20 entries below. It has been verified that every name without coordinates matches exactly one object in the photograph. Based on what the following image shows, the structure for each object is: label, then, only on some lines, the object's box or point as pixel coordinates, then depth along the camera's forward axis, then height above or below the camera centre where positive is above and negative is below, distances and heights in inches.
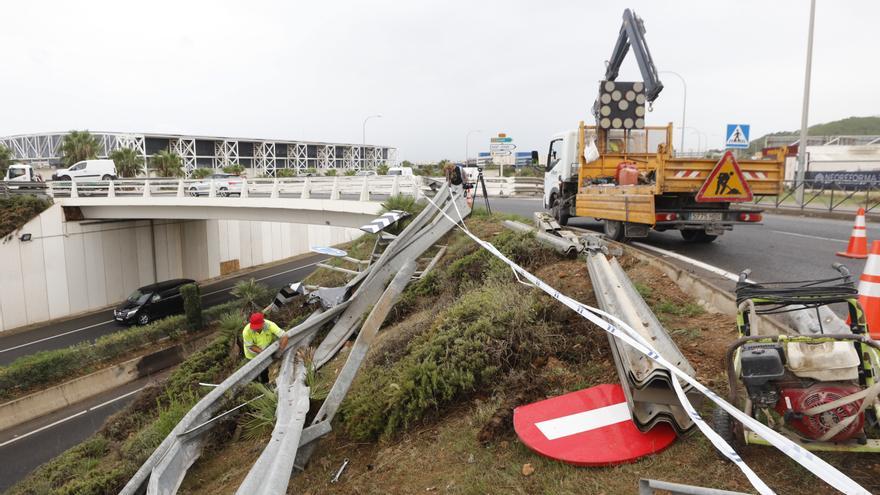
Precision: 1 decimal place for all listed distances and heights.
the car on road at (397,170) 1354.8 +33.0
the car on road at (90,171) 1467.8 +34.5
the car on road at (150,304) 873.5 -208.5
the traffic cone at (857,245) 298.2 -37.5
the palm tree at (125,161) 1846.7 +77.8
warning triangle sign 313.9 -2.5
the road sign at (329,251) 334.0 -44.9
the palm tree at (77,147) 1865.2 +129.3
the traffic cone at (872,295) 173.0 -38.1
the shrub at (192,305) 828.6 -197.1
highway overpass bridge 740.6 -106.2
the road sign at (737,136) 798.5 +70.9
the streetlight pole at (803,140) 700.0 +60.1
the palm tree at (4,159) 1725.1 +81.7
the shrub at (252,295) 786.2 -175.8
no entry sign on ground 124.1 -63.7
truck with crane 318.7 +3.9
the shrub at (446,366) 168.6 -62.0
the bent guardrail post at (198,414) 149.6 -75.9
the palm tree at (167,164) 1932.8 +69.9
